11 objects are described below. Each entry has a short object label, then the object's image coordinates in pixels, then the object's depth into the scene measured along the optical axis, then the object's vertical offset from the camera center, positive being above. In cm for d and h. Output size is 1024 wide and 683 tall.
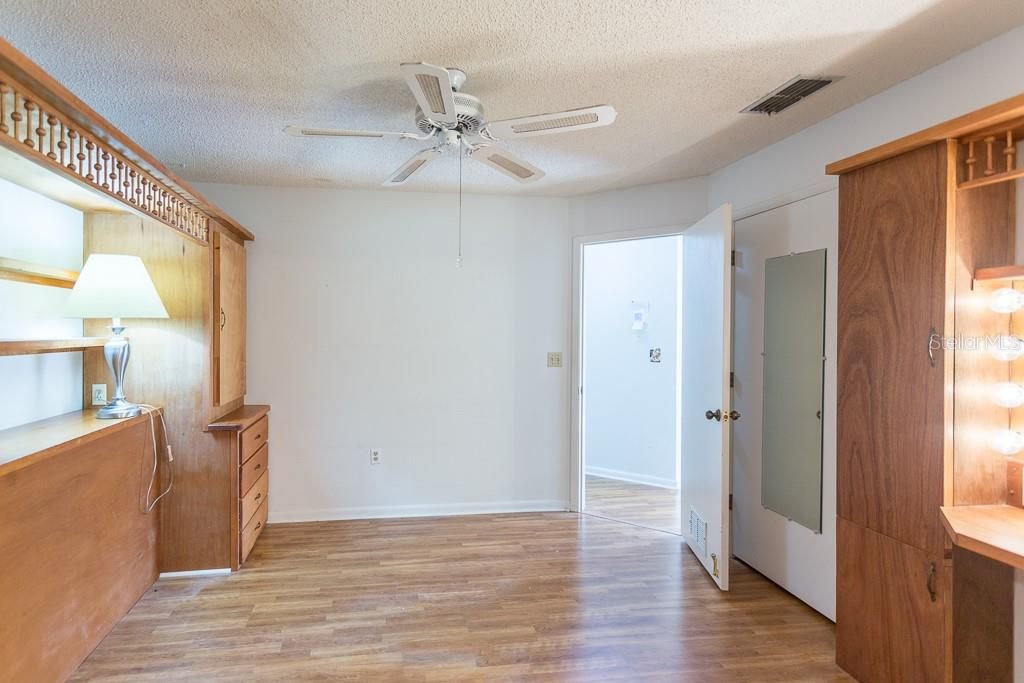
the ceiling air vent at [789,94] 223 +107
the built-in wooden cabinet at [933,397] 178 -18
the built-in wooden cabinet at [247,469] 306 -82
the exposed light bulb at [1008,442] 178 -32
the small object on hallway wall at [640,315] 507 +23
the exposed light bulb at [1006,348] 178 -2
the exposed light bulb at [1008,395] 178 -17
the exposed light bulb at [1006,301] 176 +14
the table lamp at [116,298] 239 +17
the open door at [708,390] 288 -29
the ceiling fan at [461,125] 174 +79
